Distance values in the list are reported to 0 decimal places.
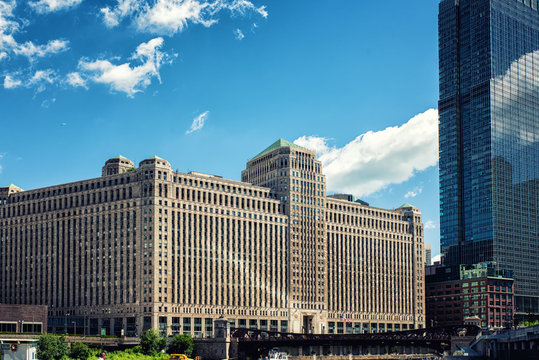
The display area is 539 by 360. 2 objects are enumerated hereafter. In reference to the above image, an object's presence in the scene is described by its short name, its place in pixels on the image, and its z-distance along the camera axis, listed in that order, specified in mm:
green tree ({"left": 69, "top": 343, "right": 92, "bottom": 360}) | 195125
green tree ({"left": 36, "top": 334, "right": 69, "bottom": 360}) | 187962
